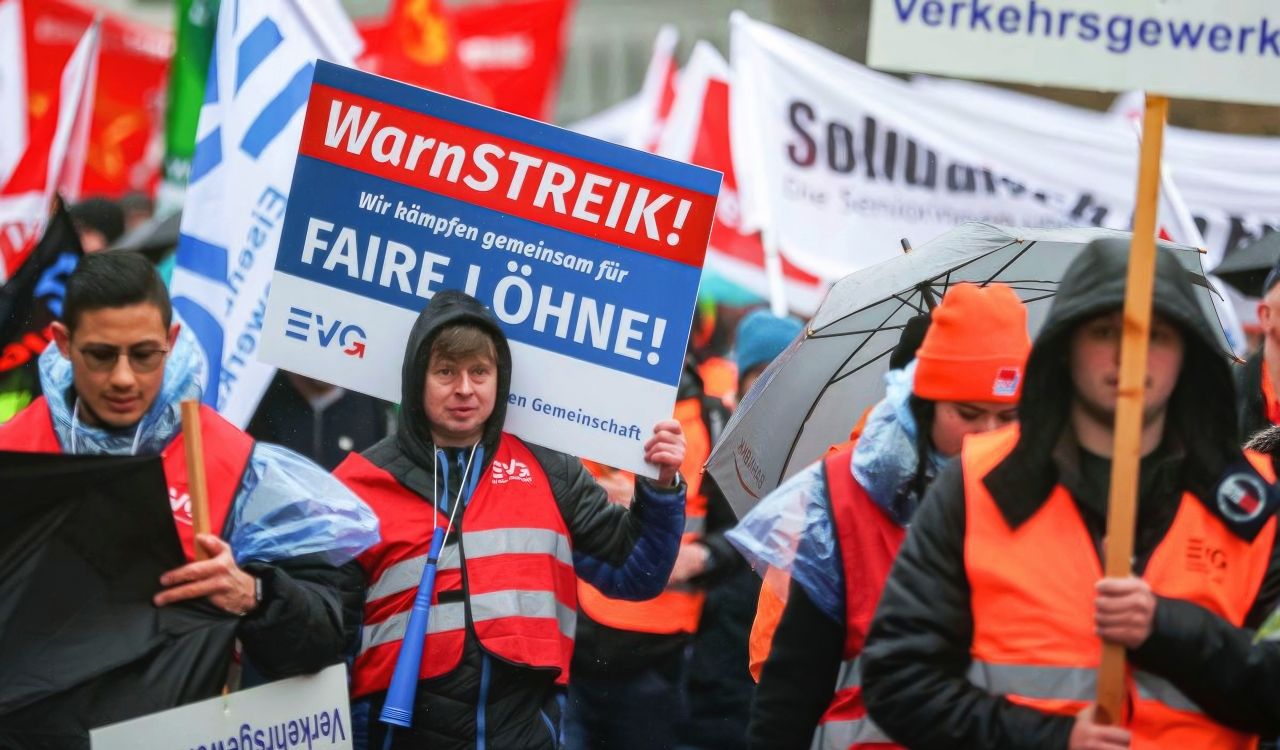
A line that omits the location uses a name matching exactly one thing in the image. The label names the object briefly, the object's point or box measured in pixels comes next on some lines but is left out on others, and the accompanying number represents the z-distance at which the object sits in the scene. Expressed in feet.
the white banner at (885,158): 60.08
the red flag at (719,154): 69.00
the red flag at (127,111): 77.41
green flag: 43.98
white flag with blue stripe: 38.22
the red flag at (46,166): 52.16
